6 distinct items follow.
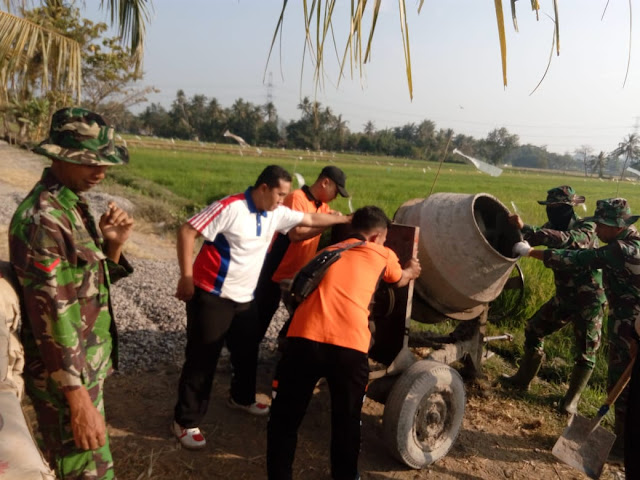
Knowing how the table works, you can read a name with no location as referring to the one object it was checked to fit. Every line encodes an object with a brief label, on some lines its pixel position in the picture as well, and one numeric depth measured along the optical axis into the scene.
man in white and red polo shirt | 2.96
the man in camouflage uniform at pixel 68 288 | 1.75
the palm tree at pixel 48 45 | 4.87
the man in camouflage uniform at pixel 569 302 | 4.21
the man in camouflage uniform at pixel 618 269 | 3.61
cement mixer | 3.15
